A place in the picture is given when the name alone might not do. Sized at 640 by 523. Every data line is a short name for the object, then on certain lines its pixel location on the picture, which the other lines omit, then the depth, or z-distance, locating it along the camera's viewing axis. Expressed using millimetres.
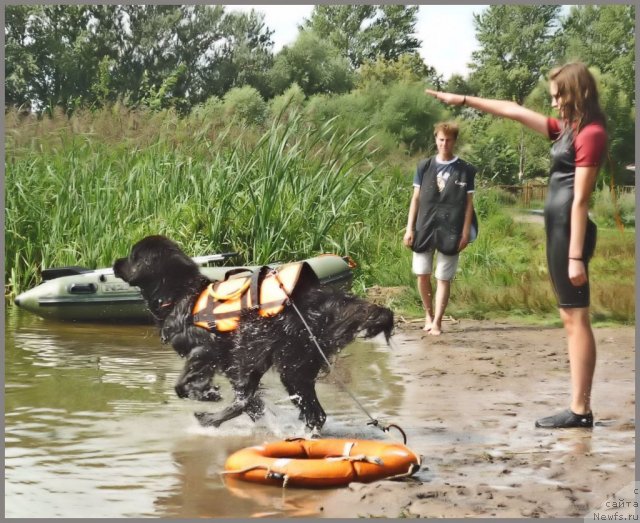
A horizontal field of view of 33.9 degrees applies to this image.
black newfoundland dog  5859
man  9492
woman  5723
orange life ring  5000
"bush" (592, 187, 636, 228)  19578
